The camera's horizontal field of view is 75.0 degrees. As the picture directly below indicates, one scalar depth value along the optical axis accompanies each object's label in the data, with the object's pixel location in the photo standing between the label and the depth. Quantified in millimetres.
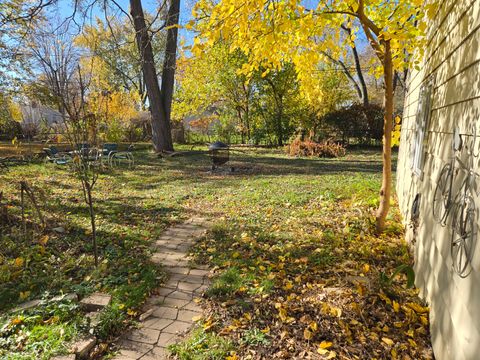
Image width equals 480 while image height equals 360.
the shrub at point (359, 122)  16328
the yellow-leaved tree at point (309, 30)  3008
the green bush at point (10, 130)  21031
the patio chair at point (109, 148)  11403
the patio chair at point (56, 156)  9506
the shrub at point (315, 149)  13477
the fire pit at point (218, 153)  9861
